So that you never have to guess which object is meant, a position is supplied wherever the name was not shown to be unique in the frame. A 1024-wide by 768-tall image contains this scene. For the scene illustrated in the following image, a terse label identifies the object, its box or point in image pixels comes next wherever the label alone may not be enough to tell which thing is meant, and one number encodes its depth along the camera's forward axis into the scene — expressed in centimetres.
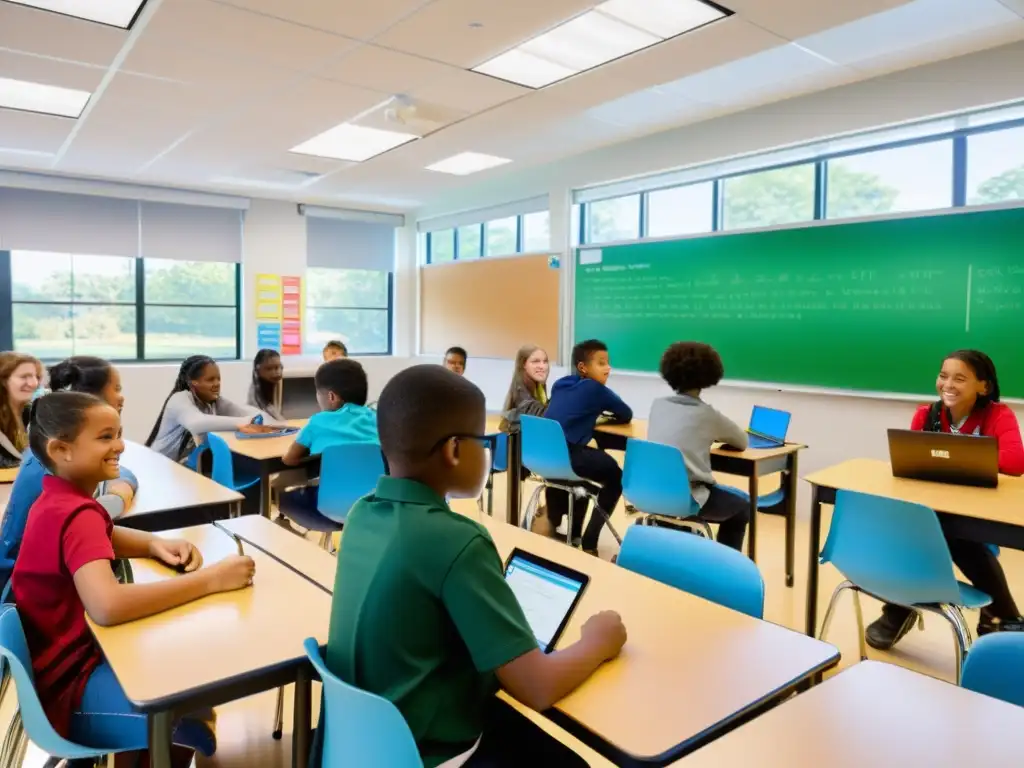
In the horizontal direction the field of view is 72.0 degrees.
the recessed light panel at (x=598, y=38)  318
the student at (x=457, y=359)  575
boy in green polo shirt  104
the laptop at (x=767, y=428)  361
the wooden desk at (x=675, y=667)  108
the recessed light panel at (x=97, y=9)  306
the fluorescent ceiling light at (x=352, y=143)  522
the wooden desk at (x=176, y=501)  223
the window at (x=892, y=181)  414
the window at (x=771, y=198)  476
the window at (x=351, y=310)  832
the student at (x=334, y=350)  593
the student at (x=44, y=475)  176
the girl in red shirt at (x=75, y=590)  138
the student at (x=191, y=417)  352
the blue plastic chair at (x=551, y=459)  377
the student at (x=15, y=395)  303
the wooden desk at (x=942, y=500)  215
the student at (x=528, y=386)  450
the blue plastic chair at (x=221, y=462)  318
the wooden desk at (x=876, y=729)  99
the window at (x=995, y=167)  383
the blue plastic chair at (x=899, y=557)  210
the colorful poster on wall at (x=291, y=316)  793
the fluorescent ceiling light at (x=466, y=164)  602
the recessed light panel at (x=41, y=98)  424
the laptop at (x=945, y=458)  249
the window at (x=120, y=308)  662
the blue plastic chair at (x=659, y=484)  312
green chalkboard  390
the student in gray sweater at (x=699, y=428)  321
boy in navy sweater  382
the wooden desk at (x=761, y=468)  324
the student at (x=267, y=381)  421
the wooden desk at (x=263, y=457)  328
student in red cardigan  262
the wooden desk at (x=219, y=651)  118
